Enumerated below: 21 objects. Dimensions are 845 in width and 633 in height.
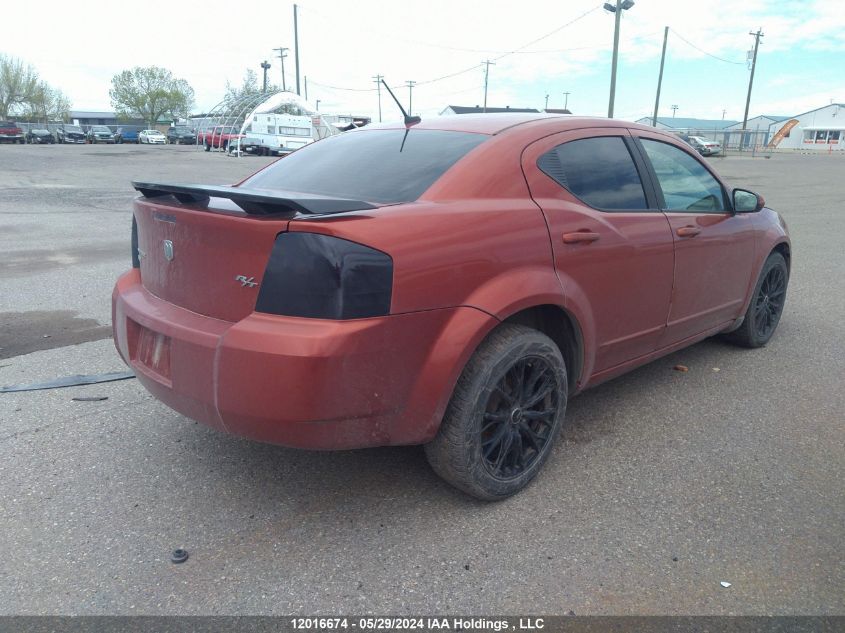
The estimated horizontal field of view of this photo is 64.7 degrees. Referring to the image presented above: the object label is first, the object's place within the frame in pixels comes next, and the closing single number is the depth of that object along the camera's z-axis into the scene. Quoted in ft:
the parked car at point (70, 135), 189.06
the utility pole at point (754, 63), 210.79
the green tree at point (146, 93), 297.53
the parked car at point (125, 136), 196.85
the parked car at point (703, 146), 137.02
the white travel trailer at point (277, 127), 130.00
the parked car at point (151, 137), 190.49
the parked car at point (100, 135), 189.78
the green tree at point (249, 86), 233.39
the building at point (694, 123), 390.19
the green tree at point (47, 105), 277.44
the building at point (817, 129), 286.05
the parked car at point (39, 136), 182.50
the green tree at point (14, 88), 265.75
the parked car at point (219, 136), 142.72
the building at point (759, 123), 286.68
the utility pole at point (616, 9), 95.61
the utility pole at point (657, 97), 171.27
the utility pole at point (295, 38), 174.09
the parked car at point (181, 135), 188.96
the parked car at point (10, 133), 175.63
